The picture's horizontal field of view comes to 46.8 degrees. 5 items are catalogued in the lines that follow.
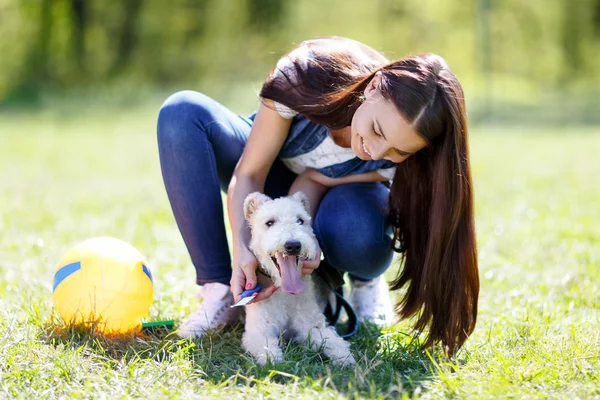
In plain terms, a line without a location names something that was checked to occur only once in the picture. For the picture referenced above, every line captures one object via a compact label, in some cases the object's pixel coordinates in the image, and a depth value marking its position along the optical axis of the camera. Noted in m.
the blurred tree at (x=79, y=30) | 15.24
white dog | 2.63
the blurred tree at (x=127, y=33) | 15.52
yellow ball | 2.78
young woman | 2.52
